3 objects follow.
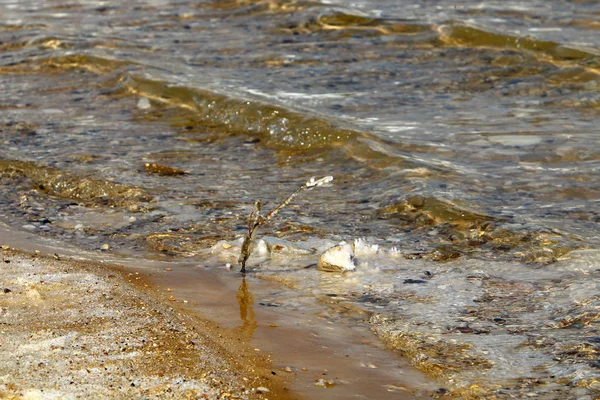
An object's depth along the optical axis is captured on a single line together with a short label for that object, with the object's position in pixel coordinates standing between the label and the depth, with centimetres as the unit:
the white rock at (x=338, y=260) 896
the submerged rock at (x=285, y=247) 946
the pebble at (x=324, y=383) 653
